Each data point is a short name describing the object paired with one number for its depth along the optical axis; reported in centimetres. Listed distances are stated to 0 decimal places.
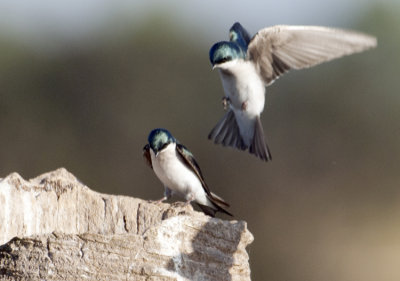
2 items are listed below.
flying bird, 979
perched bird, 1058
